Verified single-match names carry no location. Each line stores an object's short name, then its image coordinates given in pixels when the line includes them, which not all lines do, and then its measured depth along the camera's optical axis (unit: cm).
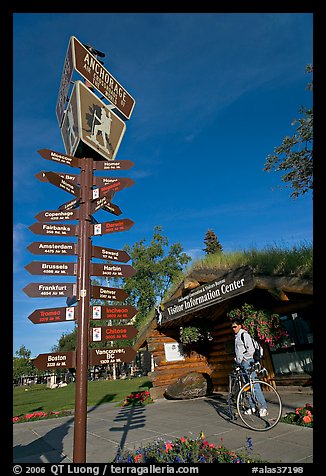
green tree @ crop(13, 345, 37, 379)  6744
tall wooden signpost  396
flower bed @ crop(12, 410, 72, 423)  1125
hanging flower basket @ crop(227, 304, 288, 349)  812
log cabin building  791
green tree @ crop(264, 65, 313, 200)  1232
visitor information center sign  780
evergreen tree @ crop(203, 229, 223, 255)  5323
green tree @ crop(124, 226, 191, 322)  3869
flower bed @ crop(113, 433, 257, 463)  418
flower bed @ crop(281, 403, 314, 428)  587
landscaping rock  1163
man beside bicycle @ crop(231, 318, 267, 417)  635
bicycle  622
